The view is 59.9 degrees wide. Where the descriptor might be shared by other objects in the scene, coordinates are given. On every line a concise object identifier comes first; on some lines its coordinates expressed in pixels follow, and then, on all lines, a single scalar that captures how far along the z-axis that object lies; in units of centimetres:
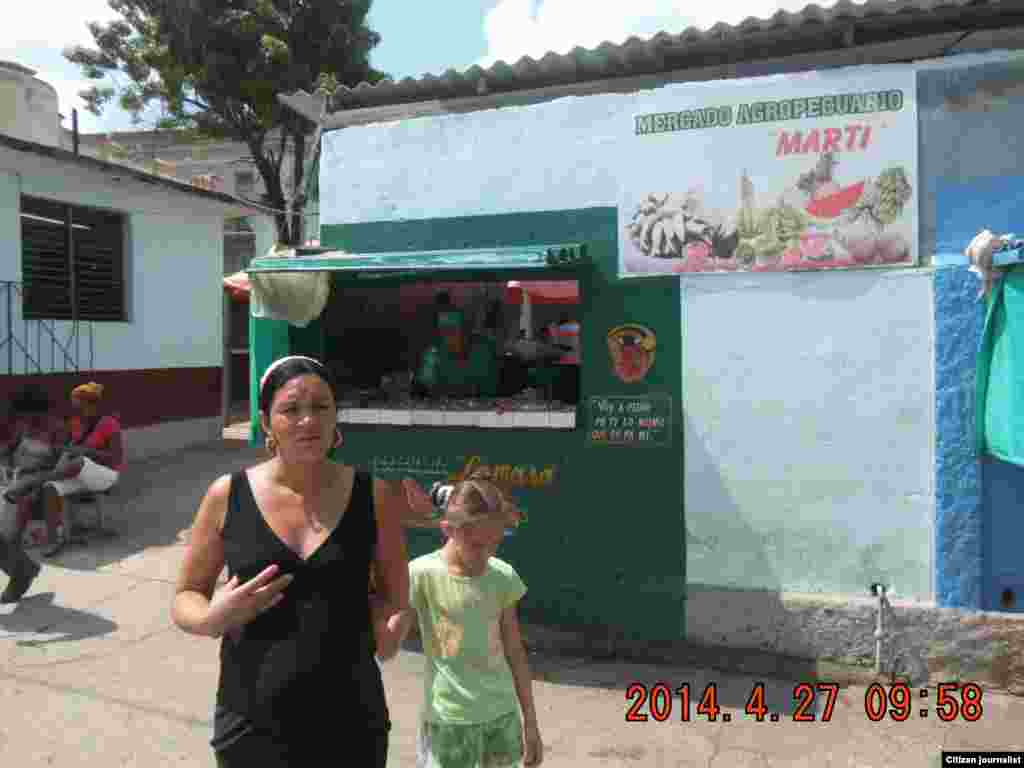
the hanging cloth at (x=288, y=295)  557
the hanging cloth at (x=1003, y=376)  428
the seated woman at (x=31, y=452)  673
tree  1534
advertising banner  482
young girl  278
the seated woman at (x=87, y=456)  742
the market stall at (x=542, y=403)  530
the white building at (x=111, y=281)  966
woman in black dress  213
